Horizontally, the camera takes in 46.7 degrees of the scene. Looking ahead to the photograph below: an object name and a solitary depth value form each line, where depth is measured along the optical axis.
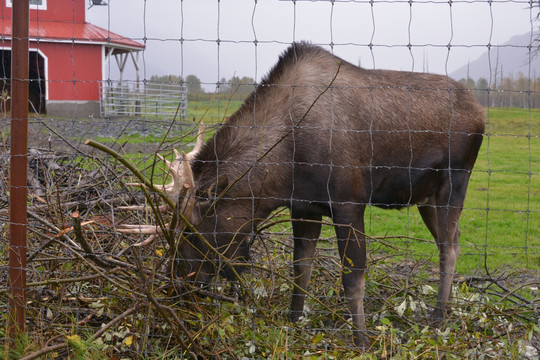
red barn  27.11
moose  4.60
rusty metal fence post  3.93
